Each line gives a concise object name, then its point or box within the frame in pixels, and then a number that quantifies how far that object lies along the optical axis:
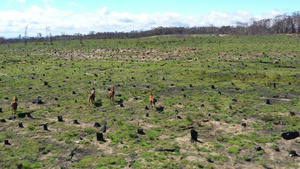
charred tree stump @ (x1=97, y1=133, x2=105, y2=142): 11.57
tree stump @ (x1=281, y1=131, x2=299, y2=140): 11.25
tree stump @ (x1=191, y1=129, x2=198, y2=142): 11.59
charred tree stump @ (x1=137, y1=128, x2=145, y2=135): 12.48
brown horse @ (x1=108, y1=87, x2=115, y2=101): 18.45
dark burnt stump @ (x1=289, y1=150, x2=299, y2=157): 9.84
